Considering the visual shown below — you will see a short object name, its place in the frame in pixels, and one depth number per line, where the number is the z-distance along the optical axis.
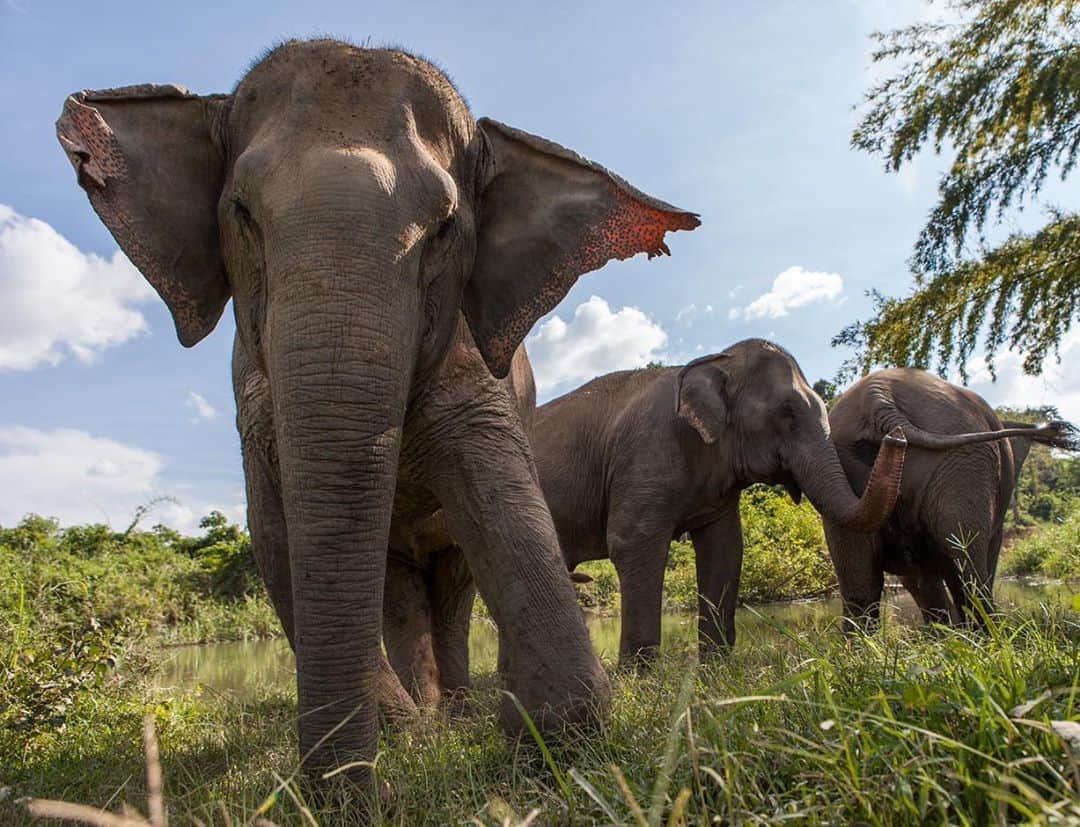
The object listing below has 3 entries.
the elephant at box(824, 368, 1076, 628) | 6.70
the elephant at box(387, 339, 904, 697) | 7.50
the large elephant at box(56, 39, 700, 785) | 3.01
